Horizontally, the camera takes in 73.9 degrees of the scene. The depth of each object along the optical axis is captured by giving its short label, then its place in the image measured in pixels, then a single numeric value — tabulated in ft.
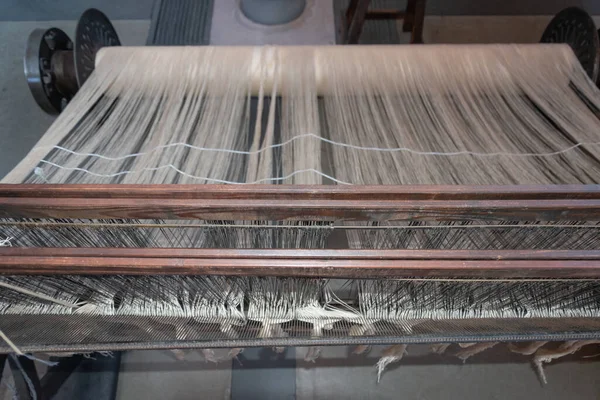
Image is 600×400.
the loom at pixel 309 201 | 2.44
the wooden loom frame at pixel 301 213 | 2.40
